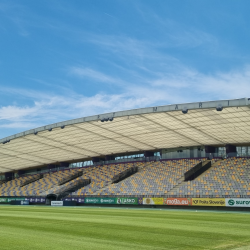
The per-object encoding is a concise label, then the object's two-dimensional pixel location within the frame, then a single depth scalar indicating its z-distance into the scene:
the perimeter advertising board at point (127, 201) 37.72
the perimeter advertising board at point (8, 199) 50.84
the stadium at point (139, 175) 10.49
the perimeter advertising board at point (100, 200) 39.78
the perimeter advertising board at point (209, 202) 31.94
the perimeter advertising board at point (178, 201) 33.78
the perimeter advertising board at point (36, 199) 47.59
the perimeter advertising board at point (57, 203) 42.37
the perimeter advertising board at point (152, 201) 35.81
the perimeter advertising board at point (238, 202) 30.42
